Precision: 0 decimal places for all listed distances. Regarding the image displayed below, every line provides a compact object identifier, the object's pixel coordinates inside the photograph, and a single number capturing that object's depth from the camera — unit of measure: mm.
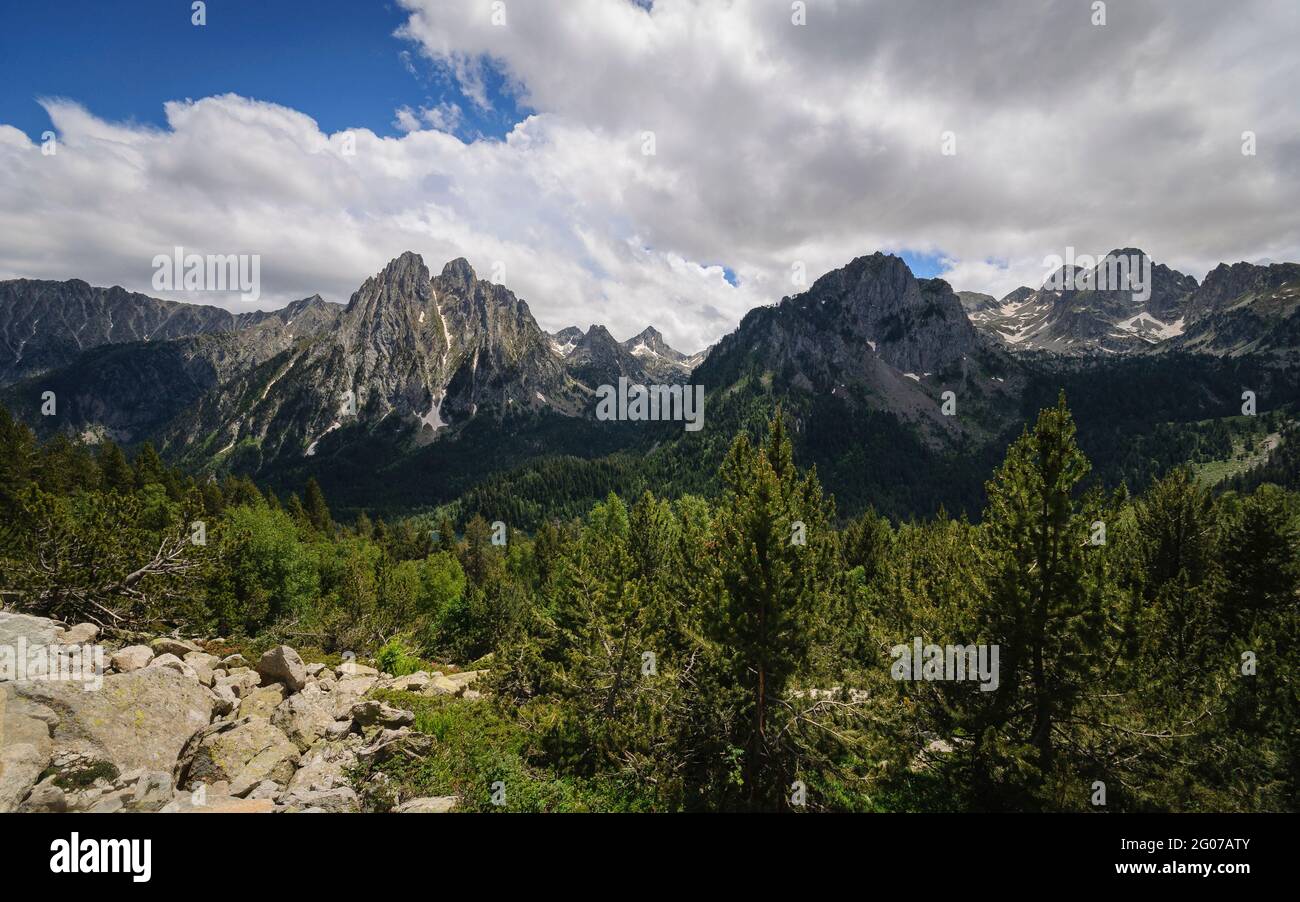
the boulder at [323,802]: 11398
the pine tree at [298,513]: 78738
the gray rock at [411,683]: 23594
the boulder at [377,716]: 17297
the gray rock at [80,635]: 17281
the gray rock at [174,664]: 16878
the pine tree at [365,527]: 107362
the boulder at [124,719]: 11336
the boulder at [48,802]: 8914
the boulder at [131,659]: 16453
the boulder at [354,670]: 25447
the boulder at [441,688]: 24062
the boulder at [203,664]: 18031
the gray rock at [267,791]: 12117
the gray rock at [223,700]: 15742
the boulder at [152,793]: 9562
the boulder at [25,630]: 14704
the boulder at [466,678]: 26500
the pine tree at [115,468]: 60031
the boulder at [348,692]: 18491
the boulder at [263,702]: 17044
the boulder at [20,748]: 9273
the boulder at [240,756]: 12906
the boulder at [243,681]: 18328
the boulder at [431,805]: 12320
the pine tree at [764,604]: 16578
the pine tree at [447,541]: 118575
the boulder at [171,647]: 19828
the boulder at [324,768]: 13289
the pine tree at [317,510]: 95375
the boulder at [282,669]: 19547
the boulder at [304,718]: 15891
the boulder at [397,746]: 15344
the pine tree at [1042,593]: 16250
